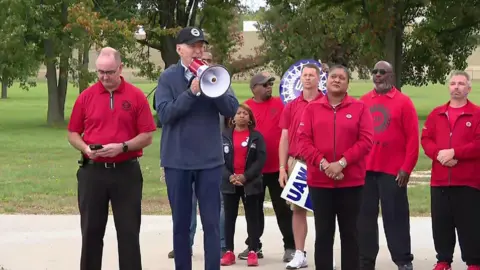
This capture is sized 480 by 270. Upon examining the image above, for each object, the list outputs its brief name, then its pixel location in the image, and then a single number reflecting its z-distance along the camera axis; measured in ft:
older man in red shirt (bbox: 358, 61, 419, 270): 26.58
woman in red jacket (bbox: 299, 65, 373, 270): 23.26
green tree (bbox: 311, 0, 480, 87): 68.18
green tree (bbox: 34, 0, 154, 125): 114.42
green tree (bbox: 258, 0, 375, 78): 154.29
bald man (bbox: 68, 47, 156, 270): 22.85
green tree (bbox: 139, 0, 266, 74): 127.51
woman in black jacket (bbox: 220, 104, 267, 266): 28.58
